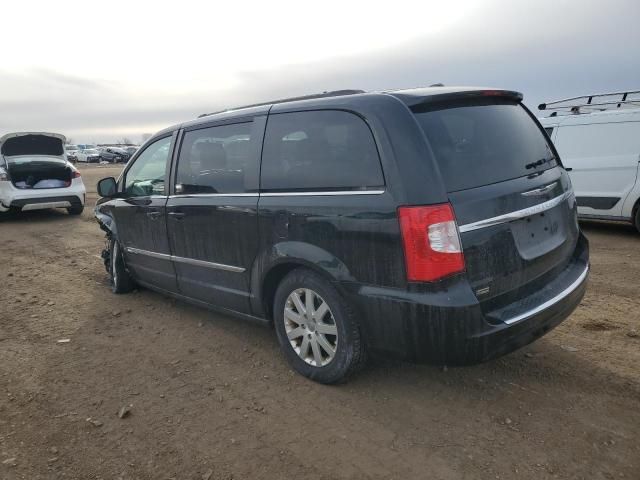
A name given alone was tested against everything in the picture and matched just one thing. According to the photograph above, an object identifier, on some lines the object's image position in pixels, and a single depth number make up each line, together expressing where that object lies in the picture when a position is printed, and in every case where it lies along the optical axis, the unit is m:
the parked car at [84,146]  72.94
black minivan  2.59
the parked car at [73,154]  55.47
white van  7.43
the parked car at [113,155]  54.06
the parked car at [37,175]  10.71
